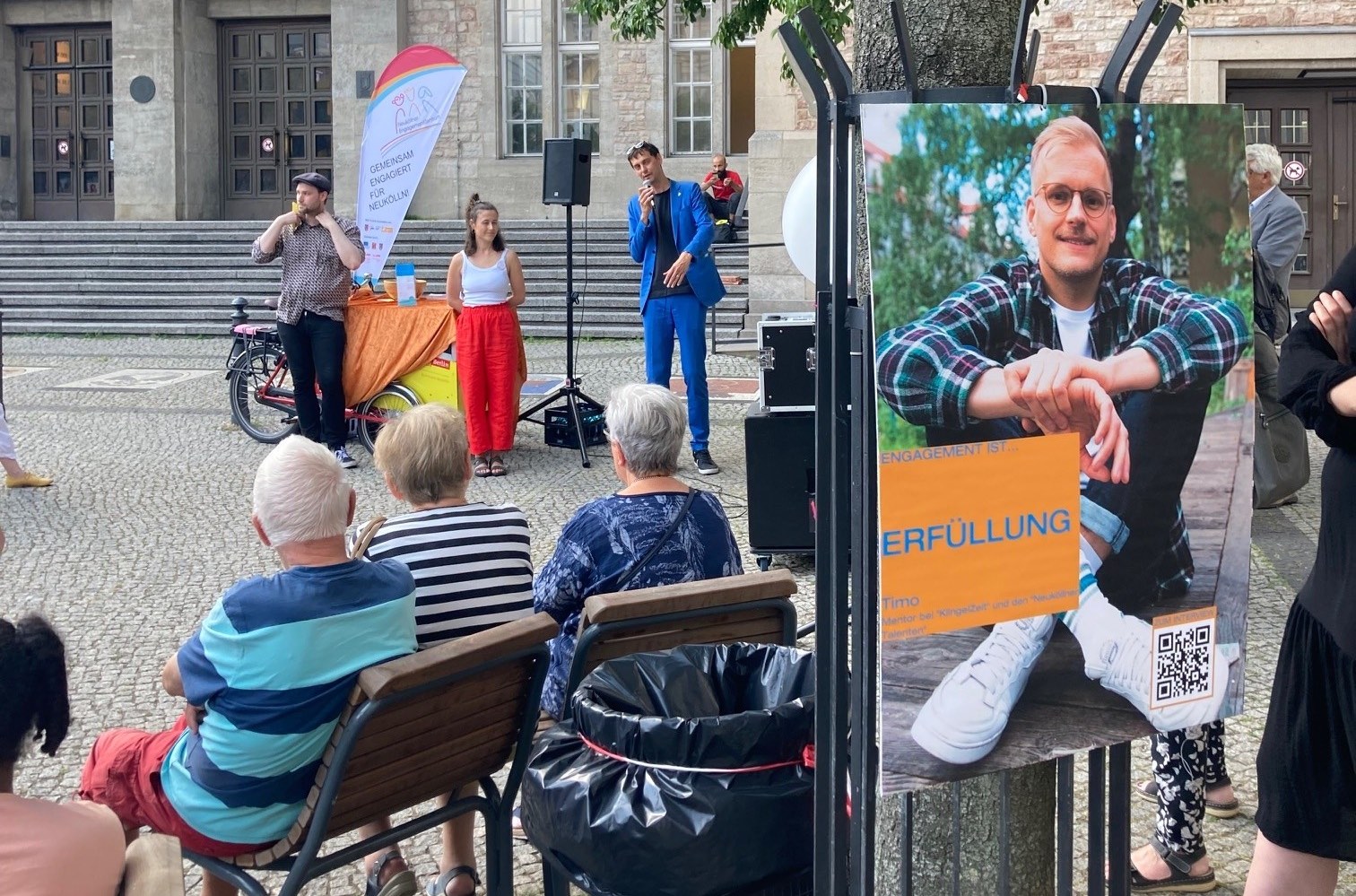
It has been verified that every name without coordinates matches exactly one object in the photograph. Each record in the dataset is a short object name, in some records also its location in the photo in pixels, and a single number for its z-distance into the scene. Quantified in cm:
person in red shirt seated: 1864
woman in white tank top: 898
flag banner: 989
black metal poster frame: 211
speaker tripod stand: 916
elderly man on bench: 289
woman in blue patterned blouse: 361
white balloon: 465
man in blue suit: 862
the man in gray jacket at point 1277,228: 737
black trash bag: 233
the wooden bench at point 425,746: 284
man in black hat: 889
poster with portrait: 201
